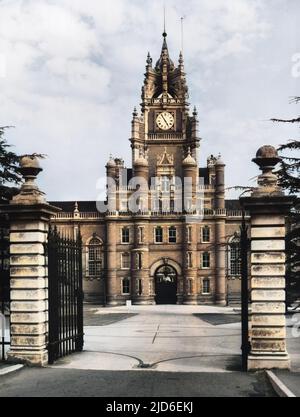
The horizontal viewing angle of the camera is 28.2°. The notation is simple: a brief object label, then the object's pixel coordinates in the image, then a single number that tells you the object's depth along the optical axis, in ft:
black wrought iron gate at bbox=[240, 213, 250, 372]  40.06
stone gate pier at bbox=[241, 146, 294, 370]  39.09
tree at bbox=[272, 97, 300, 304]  62.39
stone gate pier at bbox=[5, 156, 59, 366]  40.81
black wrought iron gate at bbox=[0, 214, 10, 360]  41.11
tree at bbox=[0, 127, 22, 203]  67.31
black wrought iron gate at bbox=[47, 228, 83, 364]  42.42
